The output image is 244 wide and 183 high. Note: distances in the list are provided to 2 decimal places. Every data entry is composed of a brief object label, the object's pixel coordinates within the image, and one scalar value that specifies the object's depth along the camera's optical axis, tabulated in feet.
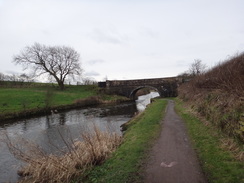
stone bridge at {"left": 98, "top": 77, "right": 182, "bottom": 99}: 132.67
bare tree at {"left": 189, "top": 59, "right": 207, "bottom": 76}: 192.87
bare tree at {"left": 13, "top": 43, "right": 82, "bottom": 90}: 140.36
